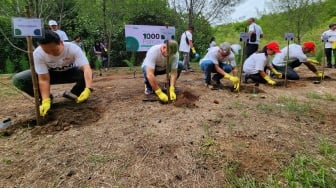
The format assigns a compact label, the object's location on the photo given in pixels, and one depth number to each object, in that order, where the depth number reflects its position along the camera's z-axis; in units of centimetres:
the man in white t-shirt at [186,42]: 727
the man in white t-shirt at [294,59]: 571
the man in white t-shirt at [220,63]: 445
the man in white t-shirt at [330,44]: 798
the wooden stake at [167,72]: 338
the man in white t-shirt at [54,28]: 577
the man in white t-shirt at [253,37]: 678
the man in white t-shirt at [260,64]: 518
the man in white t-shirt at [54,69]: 298
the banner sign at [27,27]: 240
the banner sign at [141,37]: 654
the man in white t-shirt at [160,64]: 354
